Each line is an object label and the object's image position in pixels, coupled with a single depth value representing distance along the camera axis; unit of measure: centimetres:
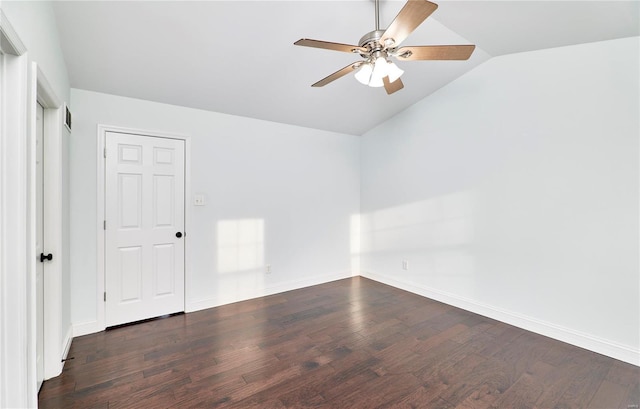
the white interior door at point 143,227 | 296
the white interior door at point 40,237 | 201
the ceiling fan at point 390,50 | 161
